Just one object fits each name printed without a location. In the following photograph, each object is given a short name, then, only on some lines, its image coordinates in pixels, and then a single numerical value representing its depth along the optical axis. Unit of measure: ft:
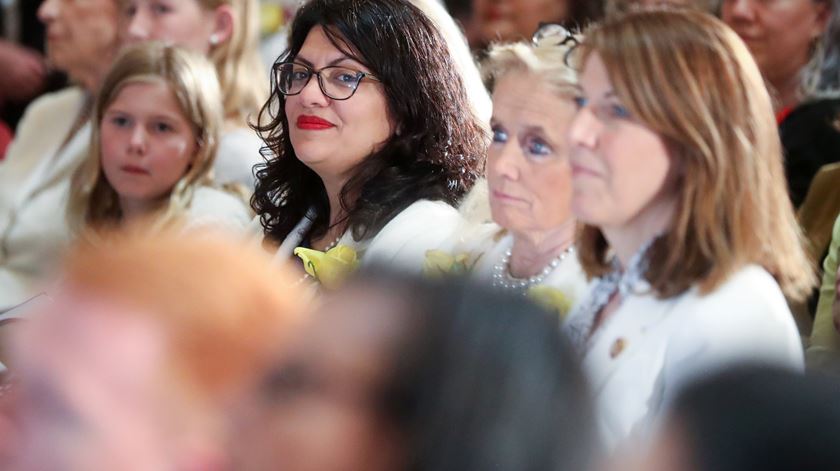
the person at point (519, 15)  25.39
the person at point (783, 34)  19.22
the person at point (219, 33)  21.90
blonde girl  18.62
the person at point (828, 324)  11.85
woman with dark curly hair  13.98
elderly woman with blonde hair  10.67
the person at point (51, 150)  20.92
